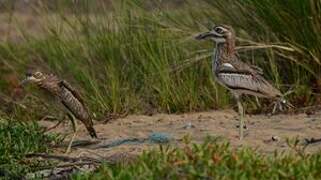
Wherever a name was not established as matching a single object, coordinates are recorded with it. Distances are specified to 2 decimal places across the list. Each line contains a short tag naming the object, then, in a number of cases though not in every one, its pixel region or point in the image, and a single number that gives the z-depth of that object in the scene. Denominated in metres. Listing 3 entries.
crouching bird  18.39
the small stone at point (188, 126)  19.92
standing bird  17.73
